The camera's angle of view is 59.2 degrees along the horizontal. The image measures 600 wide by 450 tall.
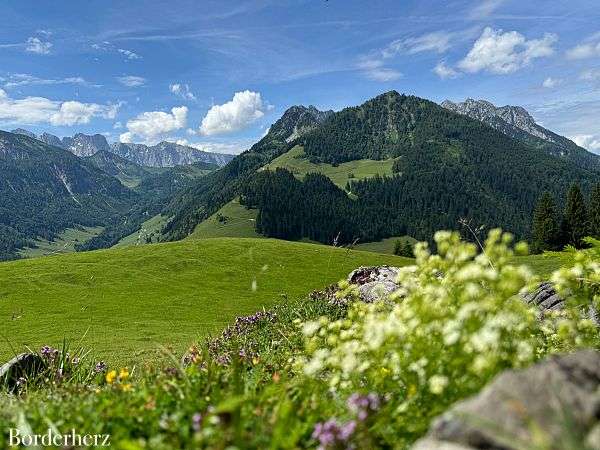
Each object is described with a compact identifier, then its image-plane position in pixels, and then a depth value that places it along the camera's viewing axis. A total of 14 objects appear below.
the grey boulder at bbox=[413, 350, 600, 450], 3.34
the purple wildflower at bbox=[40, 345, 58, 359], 11.45
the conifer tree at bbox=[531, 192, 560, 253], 107.52
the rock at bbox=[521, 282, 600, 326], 25.11
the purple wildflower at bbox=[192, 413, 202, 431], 4.32
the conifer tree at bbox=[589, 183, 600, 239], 103.94
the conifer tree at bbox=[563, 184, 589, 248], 105.50
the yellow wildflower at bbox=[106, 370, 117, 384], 6.82
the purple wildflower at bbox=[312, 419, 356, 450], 4.13
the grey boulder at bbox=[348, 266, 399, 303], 31.45
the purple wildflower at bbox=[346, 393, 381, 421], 4.48
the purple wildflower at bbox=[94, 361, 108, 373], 12.04
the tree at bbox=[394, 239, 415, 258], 135.38
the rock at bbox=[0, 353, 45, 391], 14.44
